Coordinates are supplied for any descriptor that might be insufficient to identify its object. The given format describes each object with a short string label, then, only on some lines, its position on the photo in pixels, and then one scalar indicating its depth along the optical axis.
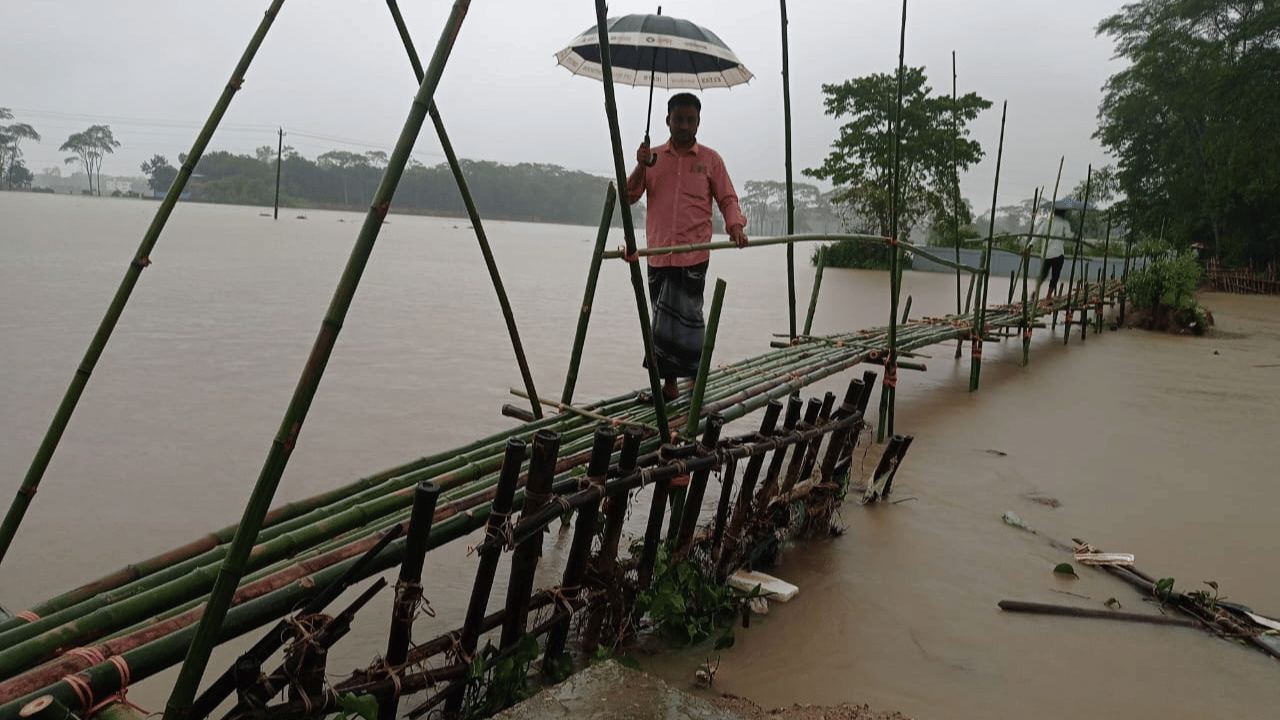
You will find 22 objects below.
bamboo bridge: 1.57
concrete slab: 1.83
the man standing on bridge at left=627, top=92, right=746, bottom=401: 3.70
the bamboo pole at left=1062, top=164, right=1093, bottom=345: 9.53
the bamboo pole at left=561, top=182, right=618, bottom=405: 3.35
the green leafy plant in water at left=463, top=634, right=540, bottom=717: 2.12
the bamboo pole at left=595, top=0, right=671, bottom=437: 2.29
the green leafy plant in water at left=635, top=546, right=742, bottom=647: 2.60
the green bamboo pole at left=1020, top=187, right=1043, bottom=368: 8.12
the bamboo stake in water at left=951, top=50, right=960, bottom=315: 6.91
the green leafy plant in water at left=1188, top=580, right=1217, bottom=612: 3.00
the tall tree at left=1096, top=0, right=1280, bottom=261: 19.41
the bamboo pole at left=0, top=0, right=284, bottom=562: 2.41
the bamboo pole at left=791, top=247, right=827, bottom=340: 6.09
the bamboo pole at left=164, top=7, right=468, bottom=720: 1.53
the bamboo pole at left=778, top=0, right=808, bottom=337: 4.25
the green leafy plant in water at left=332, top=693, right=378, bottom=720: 1.72
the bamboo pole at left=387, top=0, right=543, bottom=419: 2.71
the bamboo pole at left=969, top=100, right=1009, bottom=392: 6.84
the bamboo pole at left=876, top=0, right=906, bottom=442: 4.77
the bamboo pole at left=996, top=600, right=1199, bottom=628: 2.97
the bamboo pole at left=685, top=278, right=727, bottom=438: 2.95
